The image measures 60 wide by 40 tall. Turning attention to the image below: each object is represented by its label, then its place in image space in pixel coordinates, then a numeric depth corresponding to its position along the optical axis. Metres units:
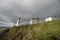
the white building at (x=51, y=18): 22.58
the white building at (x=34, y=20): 24.05
